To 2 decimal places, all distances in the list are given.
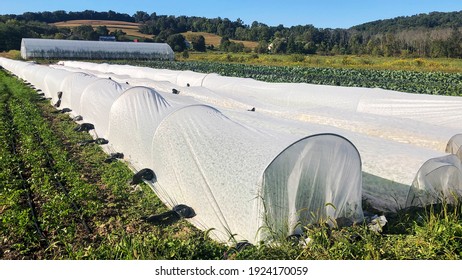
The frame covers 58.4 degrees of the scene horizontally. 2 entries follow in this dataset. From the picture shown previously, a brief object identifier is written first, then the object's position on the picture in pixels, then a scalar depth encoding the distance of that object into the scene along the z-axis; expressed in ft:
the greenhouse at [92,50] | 197.88
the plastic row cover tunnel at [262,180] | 17.37
